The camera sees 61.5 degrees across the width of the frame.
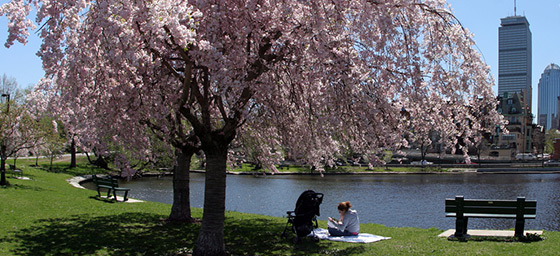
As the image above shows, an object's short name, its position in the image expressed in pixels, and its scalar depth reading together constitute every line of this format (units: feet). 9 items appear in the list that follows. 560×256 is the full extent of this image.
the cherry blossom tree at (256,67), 23.68
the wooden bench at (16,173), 95.53
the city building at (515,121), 392.47
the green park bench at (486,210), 36.70
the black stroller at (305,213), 35.32
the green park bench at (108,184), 66.54
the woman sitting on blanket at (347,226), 38.19
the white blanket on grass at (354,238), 36.24
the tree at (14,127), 71.00
